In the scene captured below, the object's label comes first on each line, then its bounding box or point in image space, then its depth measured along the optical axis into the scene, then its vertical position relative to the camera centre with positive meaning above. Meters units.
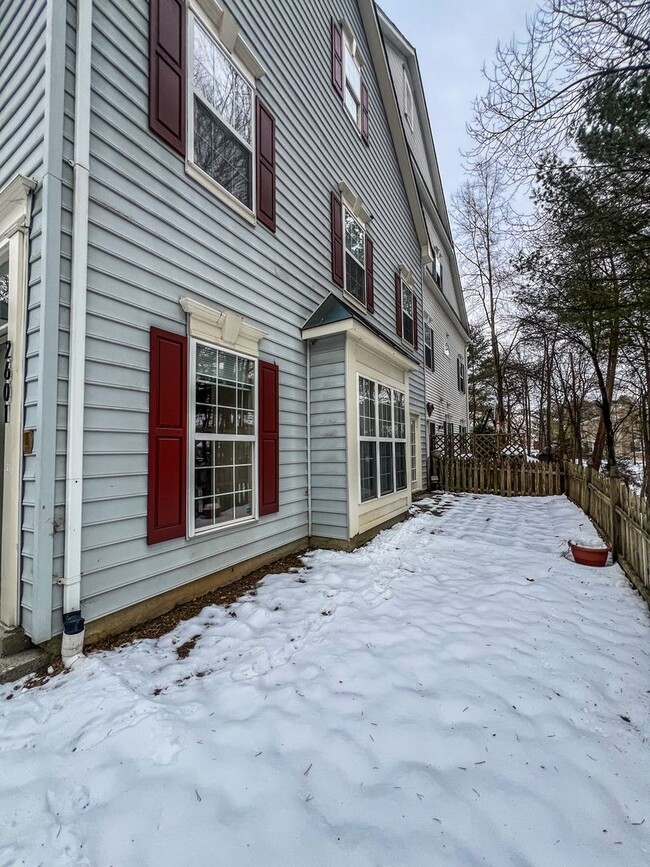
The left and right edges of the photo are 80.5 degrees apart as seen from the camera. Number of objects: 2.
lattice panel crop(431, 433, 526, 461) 11.03 +0.09
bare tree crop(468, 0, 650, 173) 3.87 +4.17
